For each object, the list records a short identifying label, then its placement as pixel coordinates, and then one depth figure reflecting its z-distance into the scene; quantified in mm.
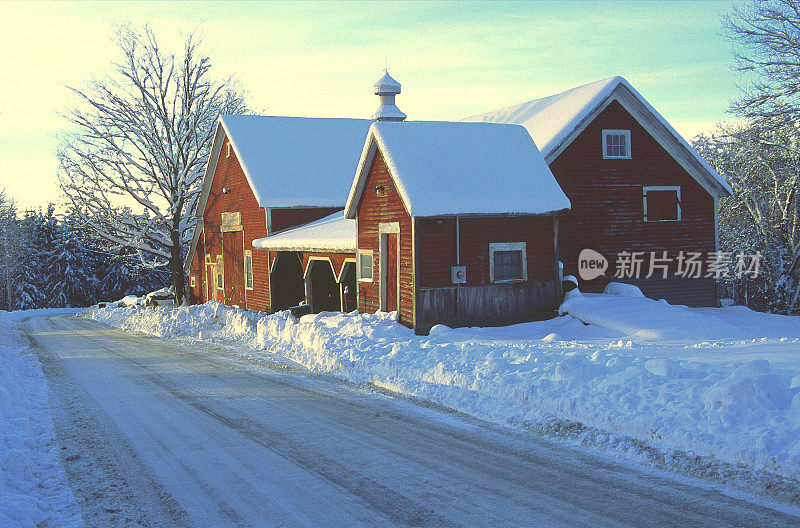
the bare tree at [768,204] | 31688
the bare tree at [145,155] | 32188
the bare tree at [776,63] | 26703
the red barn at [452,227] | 17453
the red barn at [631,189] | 22656
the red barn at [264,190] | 27312
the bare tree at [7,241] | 72531
